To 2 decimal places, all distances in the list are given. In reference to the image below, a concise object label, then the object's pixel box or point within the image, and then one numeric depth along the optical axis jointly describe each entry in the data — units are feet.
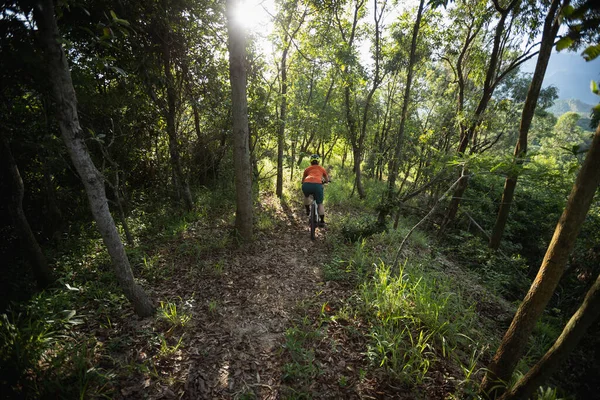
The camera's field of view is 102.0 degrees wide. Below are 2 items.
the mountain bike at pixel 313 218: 22.93
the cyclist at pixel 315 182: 23.61
